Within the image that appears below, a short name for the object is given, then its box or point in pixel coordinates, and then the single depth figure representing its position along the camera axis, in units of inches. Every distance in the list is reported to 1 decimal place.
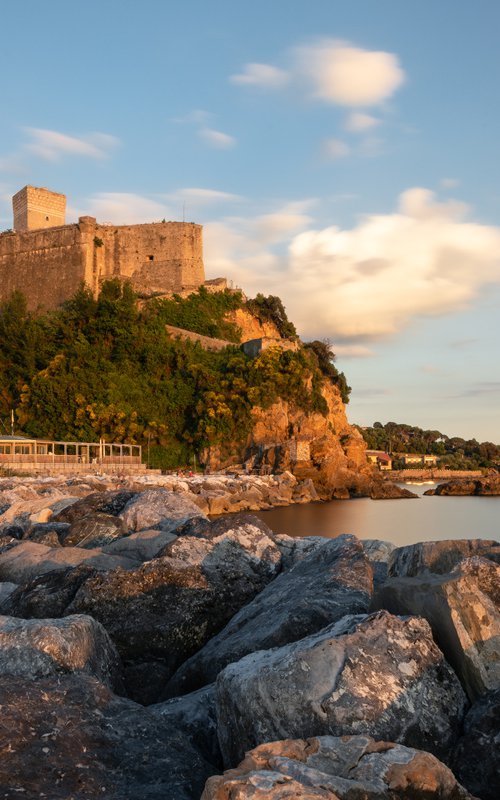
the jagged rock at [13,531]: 442.1
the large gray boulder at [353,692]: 137.0
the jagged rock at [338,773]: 107.5
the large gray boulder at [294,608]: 187.9
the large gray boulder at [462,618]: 149.8
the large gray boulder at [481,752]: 131.4
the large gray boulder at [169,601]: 229.0
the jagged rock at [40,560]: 291.1
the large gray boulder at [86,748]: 125.6
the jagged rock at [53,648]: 172.1
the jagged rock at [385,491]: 1991.9
